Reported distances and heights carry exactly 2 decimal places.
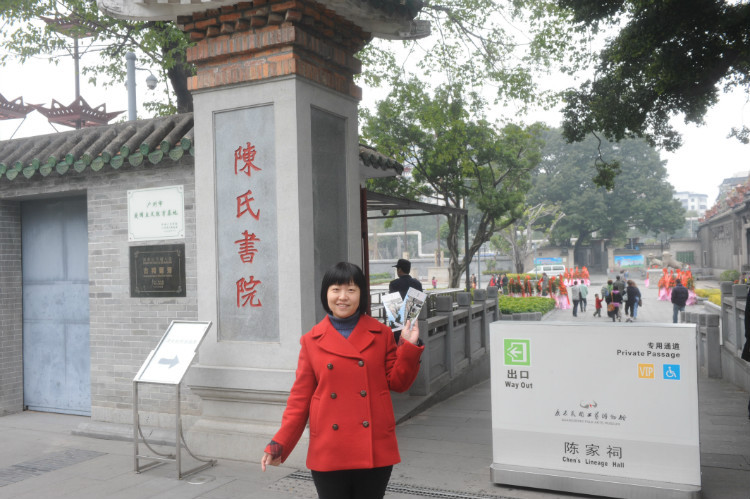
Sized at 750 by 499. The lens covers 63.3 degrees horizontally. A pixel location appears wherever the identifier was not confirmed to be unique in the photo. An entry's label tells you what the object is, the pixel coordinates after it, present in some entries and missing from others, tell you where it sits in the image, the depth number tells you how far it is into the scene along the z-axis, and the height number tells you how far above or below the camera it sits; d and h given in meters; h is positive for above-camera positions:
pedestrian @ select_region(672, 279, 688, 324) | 18.08 -1.23
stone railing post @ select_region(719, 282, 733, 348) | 9.66 -0.83
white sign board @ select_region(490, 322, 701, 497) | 3.97 -1.00
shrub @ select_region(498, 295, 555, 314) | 18.30 -1.47
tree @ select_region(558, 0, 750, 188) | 6.81 +2.40
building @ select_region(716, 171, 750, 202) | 91.69 +11.88
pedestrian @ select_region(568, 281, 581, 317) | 23.03 -1.39
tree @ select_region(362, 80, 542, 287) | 16.06 +3.14
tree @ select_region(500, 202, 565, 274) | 42.94 +2.00
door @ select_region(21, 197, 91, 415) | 7.24 -0.39
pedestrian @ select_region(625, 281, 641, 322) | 19.67 -1.35
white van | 46.39 -0.67
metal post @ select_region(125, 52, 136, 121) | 11.16 +3.52
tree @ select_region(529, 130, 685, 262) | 53.91 +5.59
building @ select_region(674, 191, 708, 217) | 133.12 +12.40
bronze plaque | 6.08 +0.00
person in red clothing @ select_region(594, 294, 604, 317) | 22.52 -1.83
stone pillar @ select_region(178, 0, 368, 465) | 5.18 +0.62
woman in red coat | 2.65 -0.57
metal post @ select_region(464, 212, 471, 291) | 14.65 +0.11
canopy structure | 8.06 +0.91
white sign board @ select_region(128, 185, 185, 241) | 6.11 +0.59
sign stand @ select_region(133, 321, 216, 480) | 4.96 -0.80
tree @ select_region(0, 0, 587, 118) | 10.60 +4.55
